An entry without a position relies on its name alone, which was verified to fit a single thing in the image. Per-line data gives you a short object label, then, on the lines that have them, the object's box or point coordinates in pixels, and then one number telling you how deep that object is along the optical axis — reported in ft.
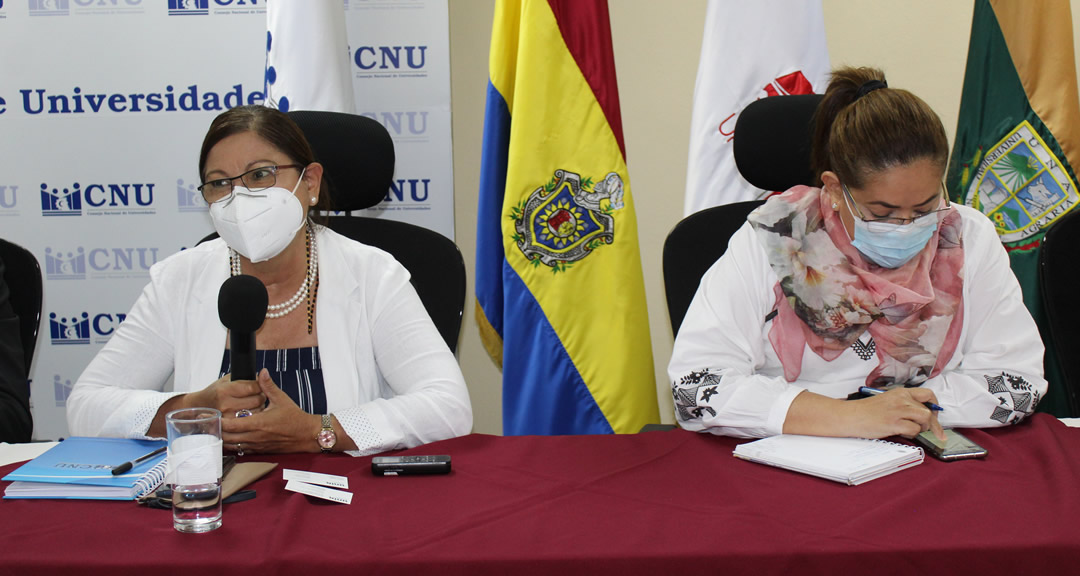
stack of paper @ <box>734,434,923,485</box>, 4.36
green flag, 8.61
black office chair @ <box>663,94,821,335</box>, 6.42
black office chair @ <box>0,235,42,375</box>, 6.95
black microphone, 4.46
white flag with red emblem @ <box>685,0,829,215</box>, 9.05
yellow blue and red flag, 8.53
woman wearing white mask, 5.87
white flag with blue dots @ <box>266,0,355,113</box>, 9.15
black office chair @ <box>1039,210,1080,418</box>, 6.80
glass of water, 3.84
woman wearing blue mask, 5.49
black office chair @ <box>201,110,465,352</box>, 6.65
